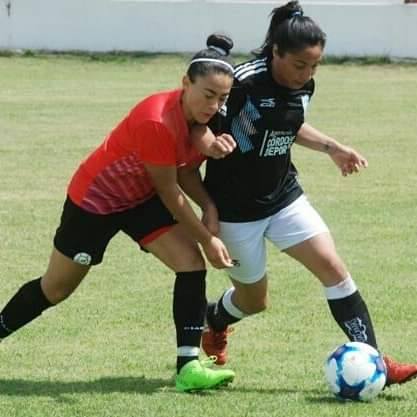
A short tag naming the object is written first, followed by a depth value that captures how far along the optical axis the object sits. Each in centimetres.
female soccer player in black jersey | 1178
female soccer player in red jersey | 1124
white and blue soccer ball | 1139
